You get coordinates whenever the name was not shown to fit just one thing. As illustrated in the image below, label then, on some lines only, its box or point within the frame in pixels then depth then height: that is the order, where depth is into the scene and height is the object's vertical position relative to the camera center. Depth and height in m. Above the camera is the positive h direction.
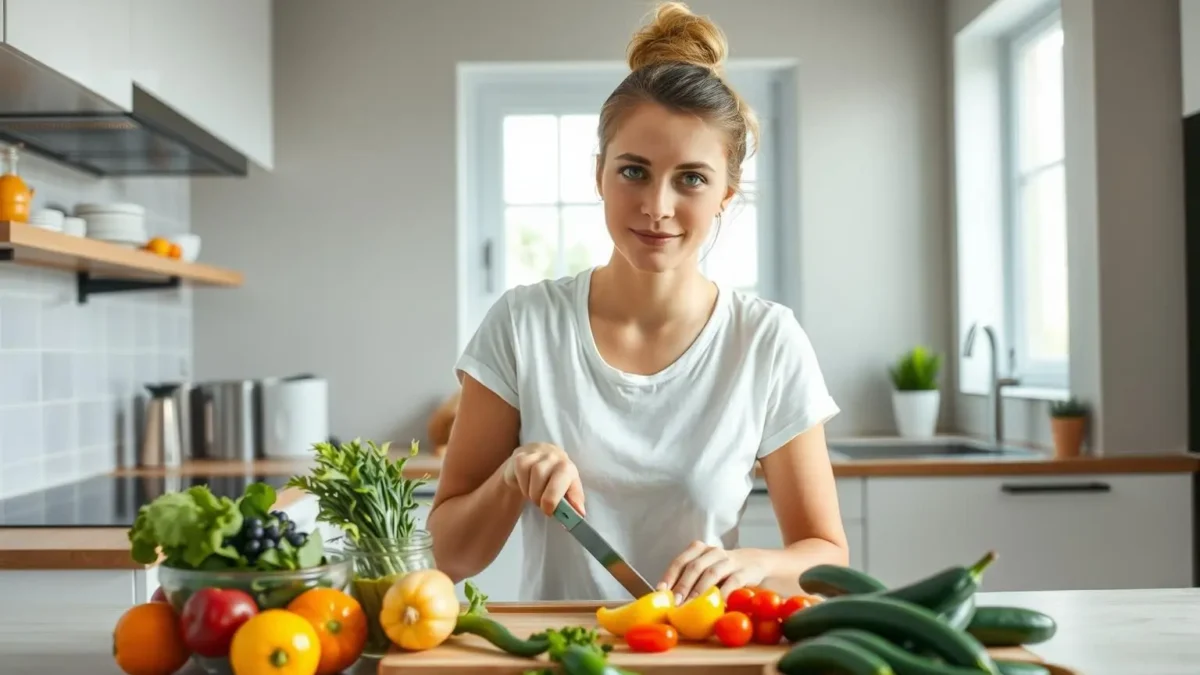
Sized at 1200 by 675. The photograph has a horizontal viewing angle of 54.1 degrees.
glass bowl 0.98 -0.19
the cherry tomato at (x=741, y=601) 1.10 -0.24
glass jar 1.06 -0.19
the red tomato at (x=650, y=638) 1.04 -0.25
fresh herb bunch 1.08 -0.13
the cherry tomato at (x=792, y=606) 1.09 -0.24
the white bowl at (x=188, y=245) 3.03 +0.30
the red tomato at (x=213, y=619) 0.96 -0.21
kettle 3.07 -0.19
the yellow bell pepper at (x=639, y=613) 1.08 -0.24
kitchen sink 3.09 -0.29
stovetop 2.16 -0.29
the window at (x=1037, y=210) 3.22 +0.39
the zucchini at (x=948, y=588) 0.97 -0.20
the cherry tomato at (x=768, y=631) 1.08 -0.26
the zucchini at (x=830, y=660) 0.86 -0.23
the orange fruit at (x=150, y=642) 0.99 -0.24
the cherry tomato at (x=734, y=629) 1.06 -0.25
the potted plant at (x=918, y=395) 3.42 -0.14
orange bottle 2.20 +0.31
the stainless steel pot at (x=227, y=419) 3.22 -0.16
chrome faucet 3.22 -0.11
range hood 2.08 +0.49
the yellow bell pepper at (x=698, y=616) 1.08 -0.24
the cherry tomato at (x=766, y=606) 1.08 -0.24
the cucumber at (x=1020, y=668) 0.93 -0.26
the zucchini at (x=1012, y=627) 1.04 -0.25
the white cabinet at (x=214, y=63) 2.46 +0.71
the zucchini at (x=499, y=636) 1.02 -0.25
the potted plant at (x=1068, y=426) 2.79 -0.19
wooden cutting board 1.01 -0.27
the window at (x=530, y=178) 3.68 +0.56
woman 1.52 -0.04
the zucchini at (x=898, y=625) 0.89 -0.22
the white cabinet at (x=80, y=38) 1.86 +0.56
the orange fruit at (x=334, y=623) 0.98 -0.22
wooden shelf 2.11 +0.22
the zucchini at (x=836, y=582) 1.07 -0.22
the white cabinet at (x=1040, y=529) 2.73 -0.44
